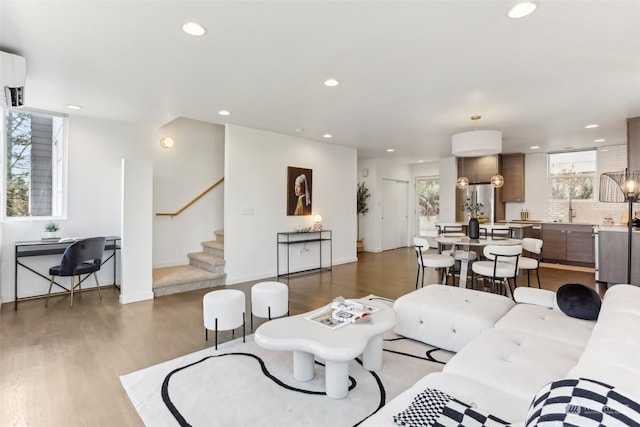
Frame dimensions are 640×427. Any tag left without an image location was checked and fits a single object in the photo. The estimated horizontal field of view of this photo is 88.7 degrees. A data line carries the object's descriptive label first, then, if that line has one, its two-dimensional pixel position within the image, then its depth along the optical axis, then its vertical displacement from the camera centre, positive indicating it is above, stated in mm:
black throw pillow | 2463 -657
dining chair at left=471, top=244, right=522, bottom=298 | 4113 -650
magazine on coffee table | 2439 -762
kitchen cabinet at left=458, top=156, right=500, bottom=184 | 7891 +1204
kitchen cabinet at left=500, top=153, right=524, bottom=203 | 8156 +969
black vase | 4945 -200
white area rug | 1999 -1210
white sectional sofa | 1339 -813
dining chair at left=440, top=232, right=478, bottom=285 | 4941 -589
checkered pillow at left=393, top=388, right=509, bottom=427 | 1264 -791
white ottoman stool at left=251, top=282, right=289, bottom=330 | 3180 -823
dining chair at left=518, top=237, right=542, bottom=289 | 4640 -475
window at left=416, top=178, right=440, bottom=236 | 10312 +404
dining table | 4547 -356
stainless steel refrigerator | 8102 +468
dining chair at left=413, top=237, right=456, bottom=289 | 4793 -623
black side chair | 4051 -536
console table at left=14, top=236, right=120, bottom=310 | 4090 -427
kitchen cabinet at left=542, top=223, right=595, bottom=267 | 6949 -588
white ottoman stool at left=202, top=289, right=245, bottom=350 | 2945 -861
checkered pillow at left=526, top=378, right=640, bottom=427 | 884 -539
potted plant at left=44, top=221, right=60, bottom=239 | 4469 -170
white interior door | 9703 +110
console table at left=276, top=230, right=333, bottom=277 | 6104 -485
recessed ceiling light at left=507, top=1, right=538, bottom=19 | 2123 +1381
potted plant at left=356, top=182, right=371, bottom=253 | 9227 +445
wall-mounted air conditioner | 2717 +1217
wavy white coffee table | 2066 -818
